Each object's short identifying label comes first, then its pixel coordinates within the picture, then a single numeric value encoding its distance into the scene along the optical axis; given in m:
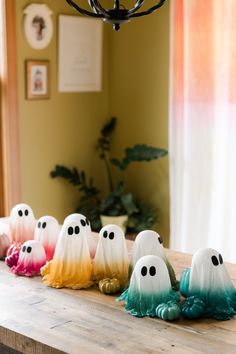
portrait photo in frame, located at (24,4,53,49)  3.67
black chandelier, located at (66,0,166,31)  1.64
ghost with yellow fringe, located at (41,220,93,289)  1.93
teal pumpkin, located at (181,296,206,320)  1.66
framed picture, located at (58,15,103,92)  3.93
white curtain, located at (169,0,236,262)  3.51
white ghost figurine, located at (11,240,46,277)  2.03
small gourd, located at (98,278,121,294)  1.84
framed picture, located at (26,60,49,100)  3.74
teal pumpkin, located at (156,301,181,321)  1.65
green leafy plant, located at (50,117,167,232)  3.89
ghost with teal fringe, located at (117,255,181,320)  1.70
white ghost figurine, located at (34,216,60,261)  2.12
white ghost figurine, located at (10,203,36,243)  2.26
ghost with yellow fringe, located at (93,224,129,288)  1.92
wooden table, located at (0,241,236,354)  1.48
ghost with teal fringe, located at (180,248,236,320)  1.69
